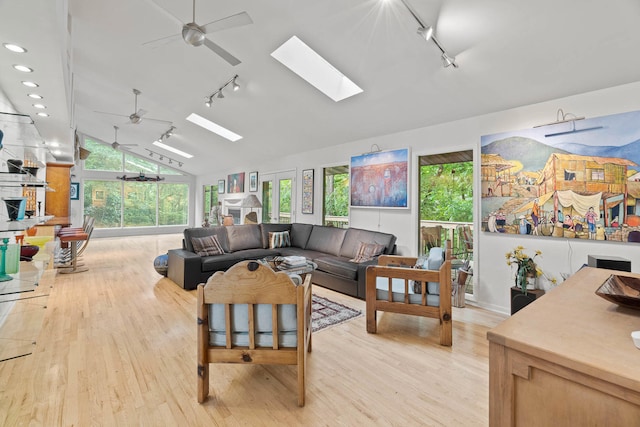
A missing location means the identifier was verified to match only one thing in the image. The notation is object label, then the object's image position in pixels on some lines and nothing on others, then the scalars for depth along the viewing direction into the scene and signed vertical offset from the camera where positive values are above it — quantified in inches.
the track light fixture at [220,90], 162.4 +73.6
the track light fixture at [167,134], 274.2 +79.4
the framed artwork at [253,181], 313.2 +38.1
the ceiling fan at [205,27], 96.1 +62.9
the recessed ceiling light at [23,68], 97.3 +49.0
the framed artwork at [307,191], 242.5 +21.7
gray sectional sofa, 166.4 -23.1
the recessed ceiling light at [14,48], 83.5 +48.0
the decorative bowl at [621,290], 41.1 -11.2
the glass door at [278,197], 267.3 +19.4
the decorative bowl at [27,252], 109.3 -13.8
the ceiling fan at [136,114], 209.3 +74.5
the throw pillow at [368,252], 169.5 -19.7
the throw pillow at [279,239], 223.0 -16.9
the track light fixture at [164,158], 394.6 +80.8
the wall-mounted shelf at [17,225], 92.0 -3.1
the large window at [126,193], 394.6 +33.4
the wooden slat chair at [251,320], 71.5 -25.6
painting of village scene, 106.3 +15.7
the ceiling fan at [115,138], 302.9 +93.4
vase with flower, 123.8 -21.8
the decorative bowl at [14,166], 98.9 +16.8
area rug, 124.5 -43.8
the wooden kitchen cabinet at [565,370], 27.9 -15.5
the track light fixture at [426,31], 89.3 +60.1
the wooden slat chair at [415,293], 106.3 -28.9
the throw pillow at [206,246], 185.7 -18.6
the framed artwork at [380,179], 175.9 +24.2
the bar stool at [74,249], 198.9 -24.1
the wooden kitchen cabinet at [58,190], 276.1 +24.2
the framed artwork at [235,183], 337.7 +40.1
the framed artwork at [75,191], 375.6 +31.7
